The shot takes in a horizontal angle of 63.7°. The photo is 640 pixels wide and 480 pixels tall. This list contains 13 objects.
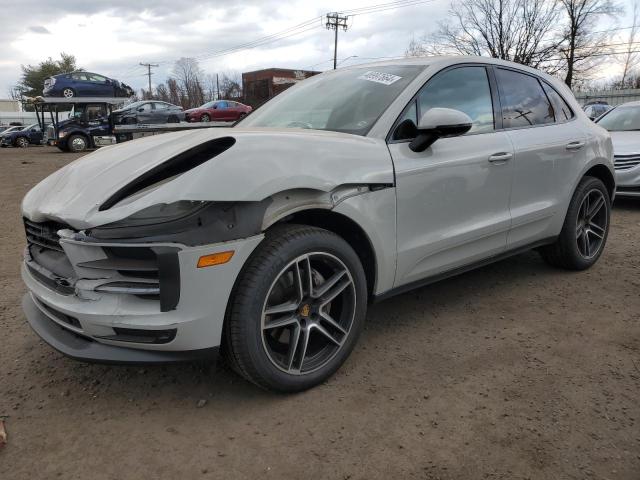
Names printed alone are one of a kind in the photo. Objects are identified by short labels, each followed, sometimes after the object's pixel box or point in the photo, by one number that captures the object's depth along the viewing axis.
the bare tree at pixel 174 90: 68.00
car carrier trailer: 21.84
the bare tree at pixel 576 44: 36.38
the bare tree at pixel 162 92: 71.00
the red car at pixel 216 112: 26.47
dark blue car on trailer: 22.47
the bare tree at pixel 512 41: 37.56
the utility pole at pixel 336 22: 50.53
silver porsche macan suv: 2.08
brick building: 43.34
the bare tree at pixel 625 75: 54.21
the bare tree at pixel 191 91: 65.31
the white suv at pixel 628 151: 6.91
